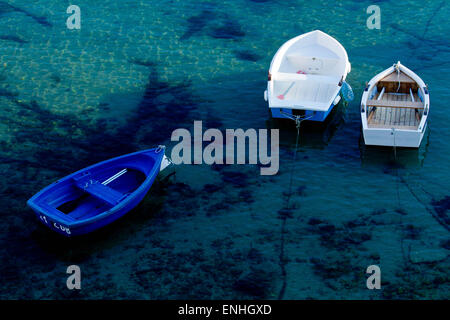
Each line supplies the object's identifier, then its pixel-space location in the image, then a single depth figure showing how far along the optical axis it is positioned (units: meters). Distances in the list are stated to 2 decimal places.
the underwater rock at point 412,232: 21.78
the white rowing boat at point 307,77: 27.20
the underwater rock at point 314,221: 22.53
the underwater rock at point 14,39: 36.91
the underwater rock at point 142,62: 34.22
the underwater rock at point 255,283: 19.64
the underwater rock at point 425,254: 20.78
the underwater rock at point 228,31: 36.91
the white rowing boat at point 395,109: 25.69
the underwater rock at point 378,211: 22.98
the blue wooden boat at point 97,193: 21.64
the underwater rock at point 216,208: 23.17
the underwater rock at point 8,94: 31.36
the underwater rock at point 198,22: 37.50
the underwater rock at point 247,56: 34.25
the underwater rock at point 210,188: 24.35
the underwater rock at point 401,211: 22.95
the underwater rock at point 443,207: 22.55
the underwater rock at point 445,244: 21.32
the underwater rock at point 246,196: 23.80
